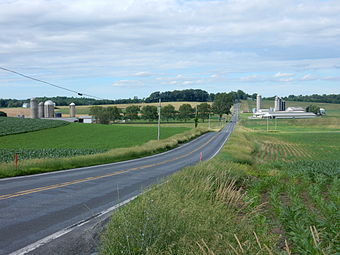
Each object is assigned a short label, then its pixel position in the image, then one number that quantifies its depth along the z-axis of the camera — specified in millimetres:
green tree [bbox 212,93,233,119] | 175500
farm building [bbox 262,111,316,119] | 165075
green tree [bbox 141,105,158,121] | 134500
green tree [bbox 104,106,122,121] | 137362
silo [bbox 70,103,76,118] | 135500
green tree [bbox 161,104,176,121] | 148000
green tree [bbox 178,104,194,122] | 148625
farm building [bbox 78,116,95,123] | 130350
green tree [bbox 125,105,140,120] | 137375
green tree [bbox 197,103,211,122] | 158750
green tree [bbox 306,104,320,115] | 178250
